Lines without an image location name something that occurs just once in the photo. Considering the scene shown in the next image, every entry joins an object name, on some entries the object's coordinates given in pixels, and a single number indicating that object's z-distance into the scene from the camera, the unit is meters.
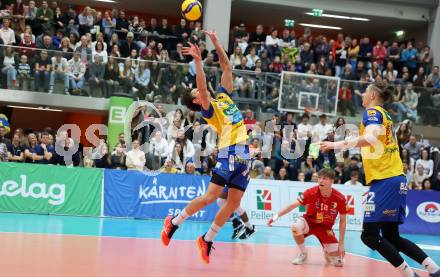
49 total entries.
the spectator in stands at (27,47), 18.81
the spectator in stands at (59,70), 18.88
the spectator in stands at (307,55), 23.91
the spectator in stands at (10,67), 18.62
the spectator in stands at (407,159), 19.27
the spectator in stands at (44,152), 16.03
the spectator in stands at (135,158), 16.44
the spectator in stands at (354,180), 17.58
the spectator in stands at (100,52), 19.10
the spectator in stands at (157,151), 16.72
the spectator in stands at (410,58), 25.33
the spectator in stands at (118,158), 16.55
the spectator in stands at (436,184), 19.11
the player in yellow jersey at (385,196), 7.48
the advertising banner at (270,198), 16.36
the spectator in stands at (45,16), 20.49
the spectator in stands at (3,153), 15.60
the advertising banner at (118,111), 19.05
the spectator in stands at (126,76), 19.34
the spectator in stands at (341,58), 24.53
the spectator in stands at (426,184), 18.66
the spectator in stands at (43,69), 18.84
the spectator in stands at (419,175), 19.17
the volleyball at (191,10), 12.16
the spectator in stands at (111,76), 19.23
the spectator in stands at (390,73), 24.23
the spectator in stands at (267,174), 17.38
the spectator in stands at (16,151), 15.95
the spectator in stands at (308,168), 18.30
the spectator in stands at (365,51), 25.55
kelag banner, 14.80
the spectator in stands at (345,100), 21.11
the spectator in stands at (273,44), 23.33
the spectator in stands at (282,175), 17.60
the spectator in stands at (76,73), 18.91
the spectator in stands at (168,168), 16.67
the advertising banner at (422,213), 18.03
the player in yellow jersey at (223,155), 8.52
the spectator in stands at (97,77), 19.06
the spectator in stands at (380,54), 25.33
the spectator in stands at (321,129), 19.39
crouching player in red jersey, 9.92
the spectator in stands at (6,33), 19.56
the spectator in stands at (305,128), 18.87
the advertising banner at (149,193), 15.71
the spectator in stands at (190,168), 16.73
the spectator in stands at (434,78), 23.72
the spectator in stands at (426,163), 19.37
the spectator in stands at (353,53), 24.67
